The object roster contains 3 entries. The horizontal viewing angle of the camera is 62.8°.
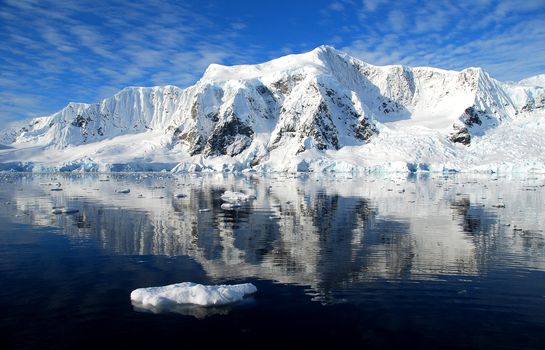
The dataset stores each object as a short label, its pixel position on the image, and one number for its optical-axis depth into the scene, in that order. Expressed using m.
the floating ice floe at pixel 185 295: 13.73
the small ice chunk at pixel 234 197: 43.49
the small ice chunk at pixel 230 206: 39.34
